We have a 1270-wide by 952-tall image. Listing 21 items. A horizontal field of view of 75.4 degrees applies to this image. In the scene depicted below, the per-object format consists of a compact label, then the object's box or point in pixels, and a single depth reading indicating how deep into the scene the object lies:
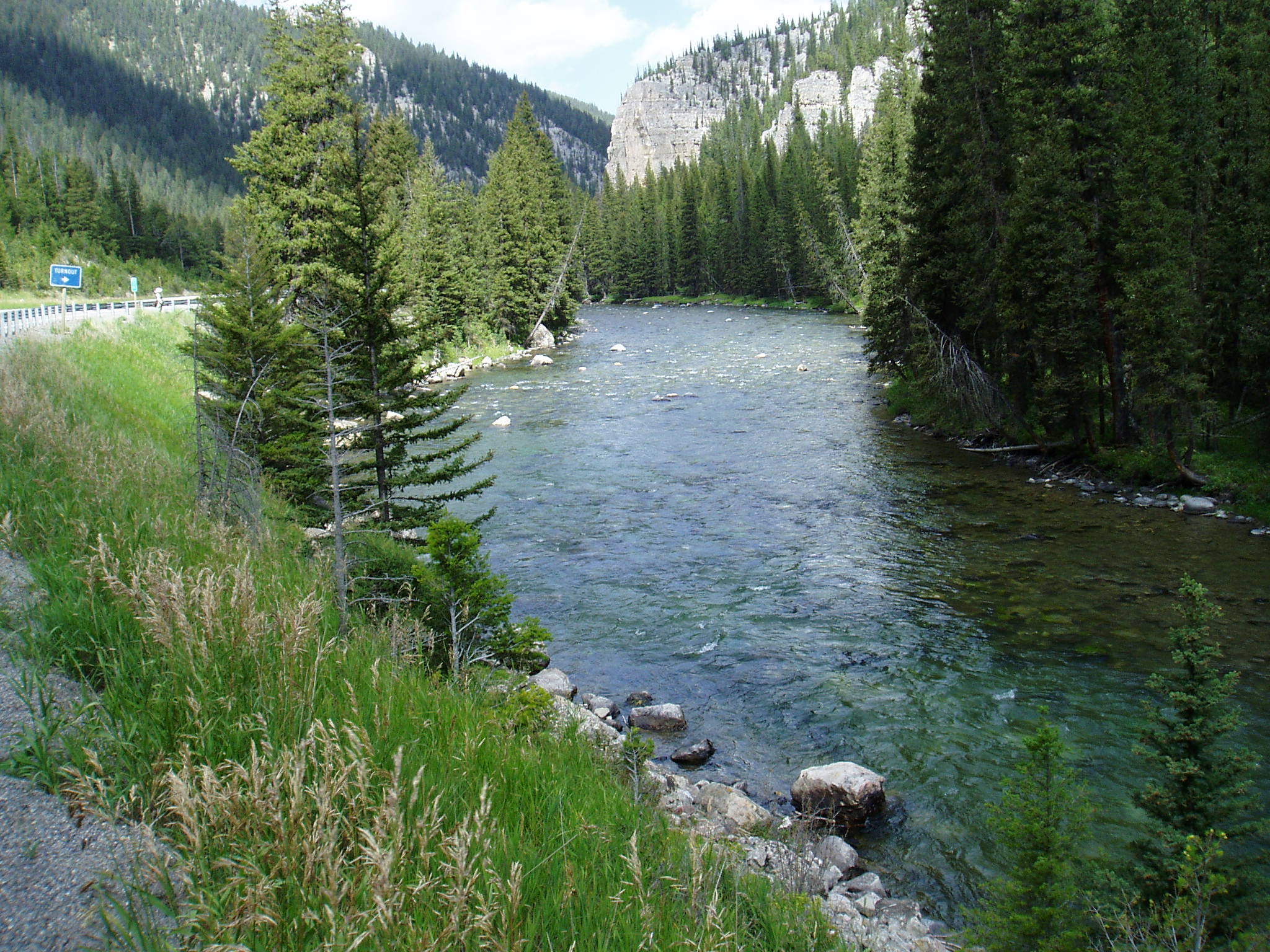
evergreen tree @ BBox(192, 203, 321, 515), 13.81
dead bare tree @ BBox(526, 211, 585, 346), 57.59
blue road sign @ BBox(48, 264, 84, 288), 26.89
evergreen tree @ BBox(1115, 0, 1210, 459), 17.55
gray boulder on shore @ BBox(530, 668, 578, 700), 11.02
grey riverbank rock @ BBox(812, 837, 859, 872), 7.59
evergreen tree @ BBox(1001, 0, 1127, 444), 19.17
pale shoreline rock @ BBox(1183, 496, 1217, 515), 17.50
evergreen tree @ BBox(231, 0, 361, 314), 27.50
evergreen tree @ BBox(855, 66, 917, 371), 29.83
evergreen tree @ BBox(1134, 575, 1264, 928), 5.47
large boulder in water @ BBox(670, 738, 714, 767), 9.86
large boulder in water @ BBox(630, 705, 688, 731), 10.64
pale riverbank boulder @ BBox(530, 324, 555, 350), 56.69
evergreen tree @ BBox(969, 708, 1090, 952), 4.98
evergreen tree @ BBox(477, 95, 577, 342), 56.28
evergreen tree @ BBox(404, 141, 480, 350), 50.44
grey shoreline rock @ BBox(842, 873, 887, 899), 7.39
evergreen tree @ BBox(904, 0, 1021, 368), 22.97
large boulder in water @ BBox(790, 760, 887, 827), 8.47
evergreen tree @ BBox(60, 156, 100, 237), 91.50
